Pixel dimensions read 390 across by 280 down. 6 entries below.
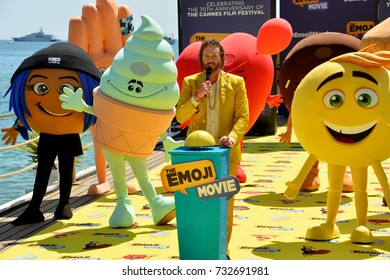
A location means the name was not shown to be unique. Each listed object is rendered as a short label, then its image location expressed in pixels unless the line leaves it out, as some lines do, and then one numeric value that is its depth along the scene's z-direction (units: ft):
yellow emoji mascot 19.07
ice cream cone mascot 21.67
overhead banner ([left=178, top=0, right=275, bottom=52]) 46.32
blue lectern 16.61
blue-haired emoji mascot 23.07
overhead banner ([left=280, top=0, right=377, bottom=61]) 49.34
